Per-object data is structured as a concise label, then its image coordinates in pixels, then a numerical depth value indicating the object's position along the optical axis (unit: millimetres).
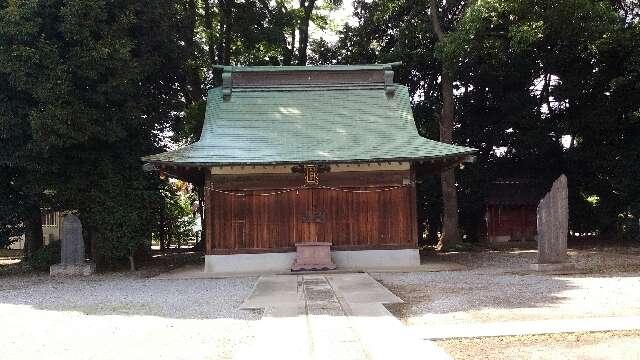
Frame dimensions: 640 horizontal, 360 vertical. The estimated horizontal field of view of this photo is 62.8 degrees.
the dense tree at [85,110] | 14680
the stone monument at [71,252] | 15523
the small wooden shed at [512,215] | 26328
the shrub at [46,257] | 16609
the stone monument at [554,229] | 12641
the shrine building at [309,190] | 14469
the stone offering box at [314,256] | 14297
